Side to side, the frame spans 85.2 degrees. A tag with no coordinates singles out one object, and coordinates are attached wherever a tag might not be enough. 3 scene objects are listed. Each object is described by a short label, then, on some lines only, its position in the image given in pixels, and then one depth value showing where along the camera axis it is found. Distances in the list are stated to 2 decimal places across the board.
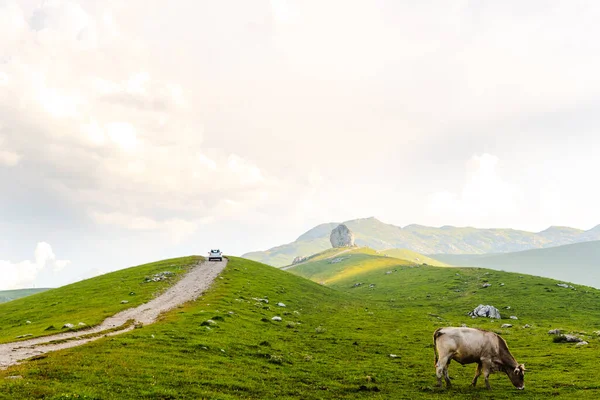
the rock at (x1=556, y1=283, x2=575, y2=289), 77.88
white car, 98.00
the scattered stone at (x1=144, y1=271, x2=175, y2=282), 65.86
